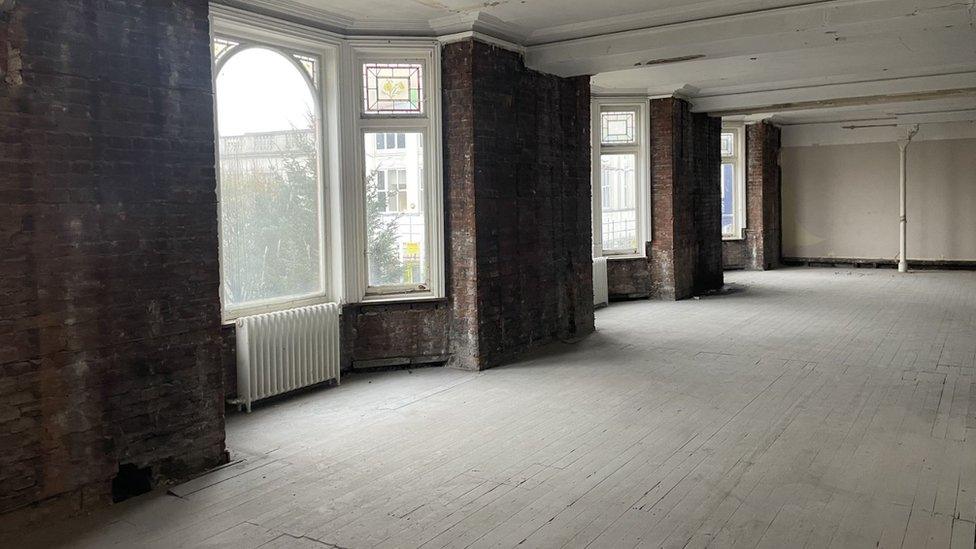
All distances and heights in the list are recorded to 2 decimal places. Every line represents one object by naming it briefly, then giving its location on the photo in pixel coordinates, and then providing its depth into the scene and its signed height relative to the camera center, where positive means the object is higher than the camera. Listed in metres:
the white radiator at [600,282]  10.91 -0.67
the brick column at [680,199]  11.41 +0.56
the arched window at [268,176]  5.75 +0.56
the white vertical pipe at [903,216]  14.98 +0.27
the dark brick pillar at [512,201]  6.92 +0.38
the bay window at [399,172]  6.83 +0.65
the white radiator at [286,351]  5.66 -0.86
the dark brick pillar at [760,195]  15.49 +0.79
